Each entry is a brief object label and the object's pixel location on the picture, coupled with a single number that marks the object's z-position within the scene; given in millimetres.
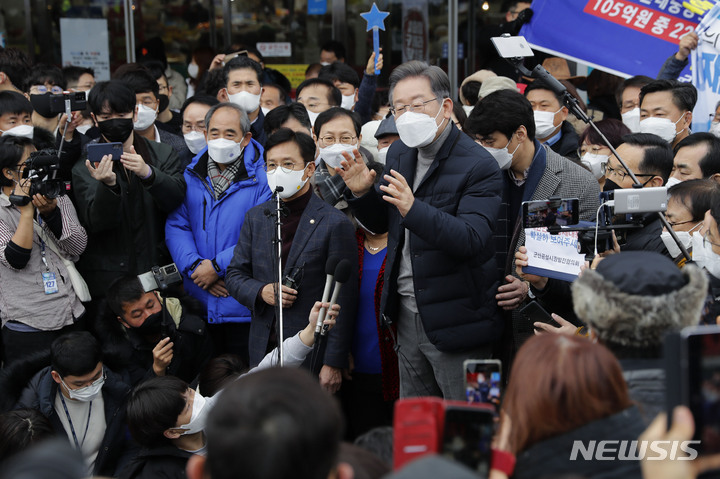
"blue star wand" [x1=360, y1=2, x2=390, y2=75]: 5793
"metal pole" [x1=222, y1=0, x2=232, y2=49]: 10109
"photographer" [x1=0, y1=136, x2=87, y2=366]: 4352
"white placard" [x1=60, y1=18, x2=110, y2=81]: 9492
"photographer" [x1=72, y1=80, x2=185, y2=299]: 4578
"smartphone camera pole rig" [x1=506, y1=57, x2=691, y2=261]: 3455
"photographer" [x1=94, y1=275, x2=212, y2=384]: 4293
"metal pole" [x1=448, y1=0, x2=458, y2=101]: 9188
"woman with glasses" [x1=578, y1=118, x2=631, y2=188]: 4656
